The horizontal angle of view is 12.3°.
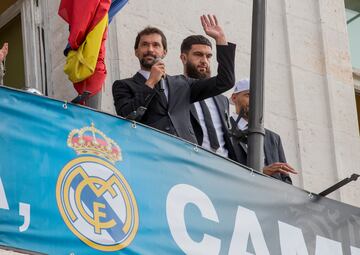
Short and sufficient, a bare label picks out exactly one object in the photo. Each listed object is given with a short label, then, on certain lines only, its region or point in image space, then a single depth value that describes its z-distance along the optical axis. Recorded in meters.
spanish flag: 13.43
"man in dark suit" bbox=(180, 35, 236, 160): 14.09
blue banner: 11.80
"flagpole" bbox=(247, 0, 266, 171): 13.62
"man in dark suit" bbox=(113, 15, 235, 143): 13.53
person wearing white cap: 14.38
